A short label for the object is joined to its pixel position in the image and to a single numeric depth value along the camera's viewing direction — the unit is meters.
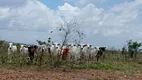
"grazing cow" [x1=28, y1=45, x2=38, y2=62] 21.70
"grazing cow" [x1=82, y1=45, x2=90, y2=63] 22.86
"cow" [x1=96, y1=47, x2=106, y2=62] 25.06
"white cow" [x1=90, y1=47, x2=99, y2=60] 23.87
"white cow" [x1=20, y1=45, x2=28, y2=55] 23.77
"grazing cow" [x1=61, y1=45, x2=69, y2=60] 21.81
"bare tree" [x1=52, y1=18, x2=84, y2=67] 19.16
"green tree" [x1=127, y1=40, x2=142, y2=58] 33.34
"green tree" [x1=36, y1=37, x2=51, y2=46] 22.04
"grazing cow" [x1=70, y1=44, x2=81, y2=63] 22.05
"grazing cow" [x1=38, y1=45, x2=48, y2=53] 23.22
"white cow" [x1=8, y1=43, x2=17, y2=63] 24.36
